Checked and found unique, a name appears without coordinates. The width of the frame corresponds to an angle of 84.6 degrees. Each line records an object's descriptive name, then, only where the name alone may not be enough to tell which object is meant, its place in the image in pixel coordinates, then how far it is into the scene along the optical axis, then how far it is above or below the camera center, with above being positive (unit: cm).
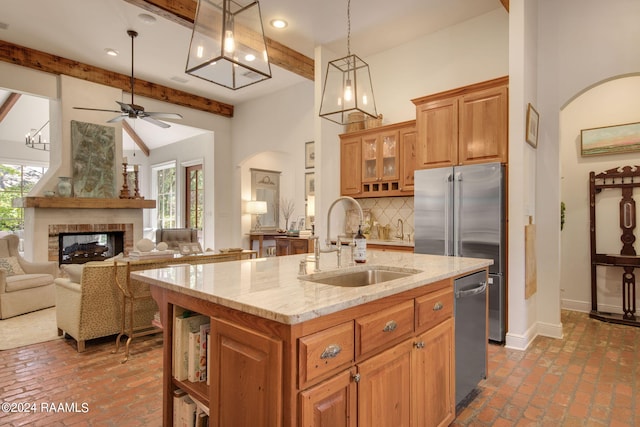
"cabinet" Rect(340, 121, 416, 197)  436 +70
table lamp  721 +14
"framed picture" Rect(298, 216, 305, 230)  664 -18
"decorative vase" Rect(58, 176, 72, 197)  546 +43
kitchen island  116 -52
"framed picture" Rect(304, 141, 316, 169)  611 +104
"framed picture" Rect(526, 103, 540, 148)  333 +86
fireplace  611 -58
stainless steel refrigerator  337 -4
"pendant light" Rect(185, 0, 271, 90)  202 +103
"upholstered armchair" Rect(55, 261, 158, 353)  317 -84
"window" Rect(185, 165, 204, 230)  848 +42
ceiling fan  454 +132
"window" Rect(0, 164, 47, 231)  809 +62
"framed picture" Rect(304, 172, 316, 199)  622 +53
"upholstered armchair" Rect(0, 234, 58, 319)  425 -86
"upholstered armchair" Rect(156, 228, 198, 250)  638 -41
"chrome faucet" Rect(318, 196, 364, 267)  209 -21
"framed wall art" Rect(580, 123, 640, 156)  410 +89
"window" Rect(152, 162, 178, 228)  930 +54
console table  709 -47
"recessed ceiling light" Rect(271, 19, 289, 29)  412 +227
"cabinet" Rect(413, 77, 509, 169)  345 +93
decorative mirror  773 +48
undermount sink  199 -37
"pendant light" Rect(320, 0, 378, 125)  280 +101
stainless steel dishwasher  212 -76
